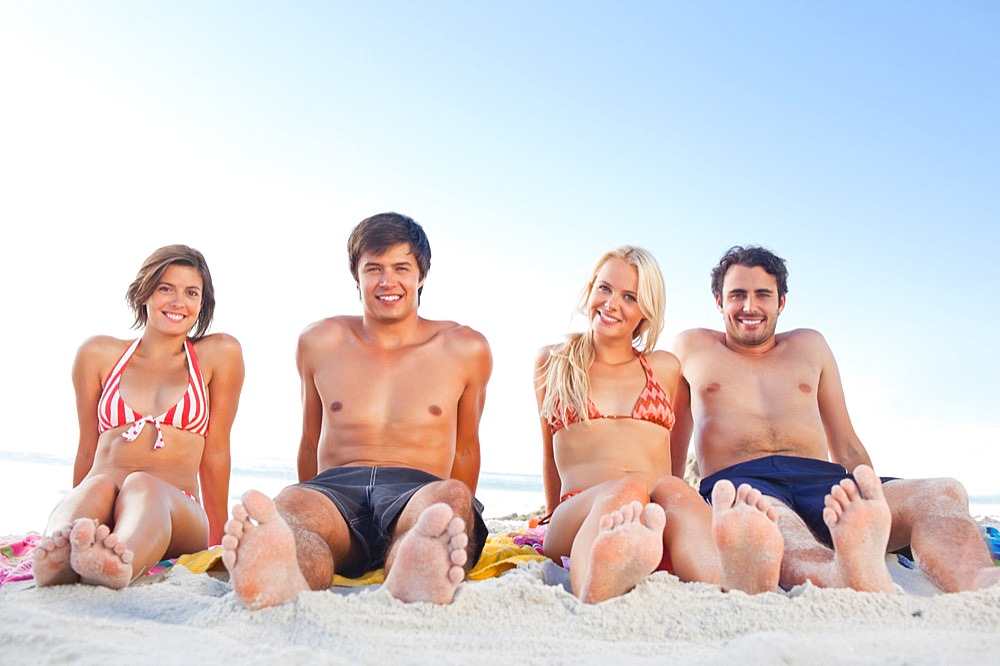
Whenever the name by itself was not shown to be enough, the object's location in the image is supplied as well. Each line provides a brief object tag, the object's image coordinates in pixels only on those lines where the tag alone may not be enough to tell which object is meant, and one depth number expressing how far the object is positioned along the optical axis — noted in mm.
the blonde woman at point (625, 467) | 2412
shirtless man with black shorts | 2969
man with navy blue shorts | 3150
